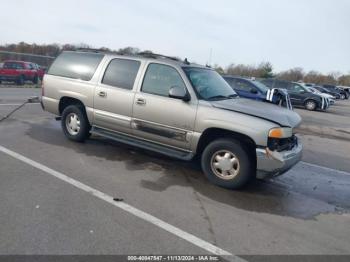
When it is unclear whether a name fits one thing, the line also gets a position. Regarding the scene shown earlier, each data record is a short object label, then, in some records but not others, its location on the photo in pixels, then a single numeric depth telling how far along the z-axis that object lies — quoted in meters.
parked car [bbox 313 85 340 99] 37.84
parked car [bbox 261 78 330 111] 21.39
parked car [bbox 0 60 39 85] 22.88
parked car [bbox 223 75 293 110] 13.26
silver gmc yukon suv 4.86
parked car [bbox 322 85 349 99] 44.07
